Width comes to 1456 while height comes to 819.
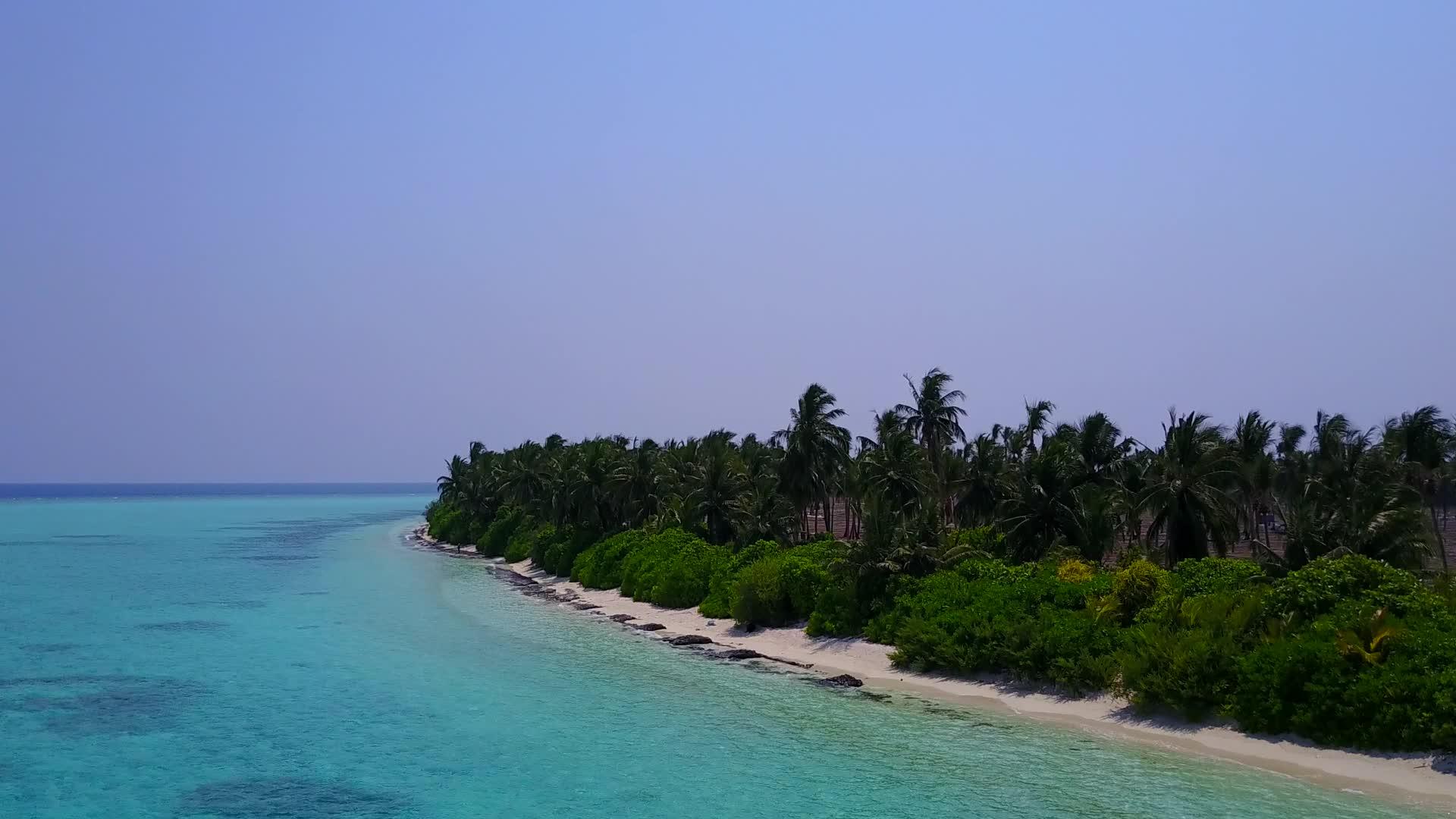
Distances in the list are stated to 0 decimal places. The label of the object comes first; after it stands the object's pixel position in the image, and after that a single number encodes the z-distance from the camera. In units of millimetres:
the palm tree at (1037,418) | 68750
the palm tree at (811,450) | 60500
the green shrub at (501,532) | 92062
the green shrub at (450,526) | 106875
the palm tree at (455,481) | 118188
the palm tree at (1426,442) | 66000
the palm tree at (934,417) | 67938
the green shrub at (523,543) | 82438
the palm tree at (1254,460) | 59178
